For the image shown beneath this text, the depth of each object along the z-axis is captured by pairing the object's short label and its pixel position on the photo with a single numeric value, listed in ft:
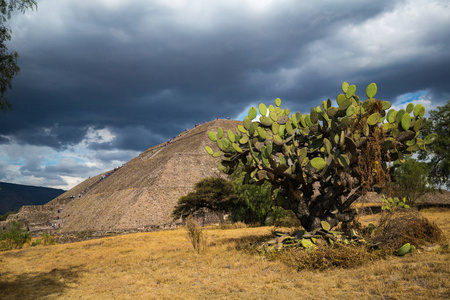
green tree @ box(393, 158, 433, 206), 102.22
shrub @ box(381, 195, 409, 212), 31.76
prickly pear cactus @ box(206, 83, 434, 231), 31.94
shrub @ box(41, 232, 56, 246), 76.54
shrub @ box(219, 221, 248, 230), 76.69
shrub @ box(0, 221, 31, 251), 68.85
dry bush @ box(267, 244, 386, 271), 26.71
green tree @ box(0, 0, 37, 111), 28.17
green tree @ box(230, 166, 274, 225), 78.23
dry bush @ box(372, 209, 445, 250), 29.12
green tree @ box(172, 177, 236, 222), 90.48
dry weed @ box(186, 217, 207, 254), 41.04
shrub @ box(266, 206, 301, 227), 76.71
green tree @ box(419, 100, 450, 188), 98.73
